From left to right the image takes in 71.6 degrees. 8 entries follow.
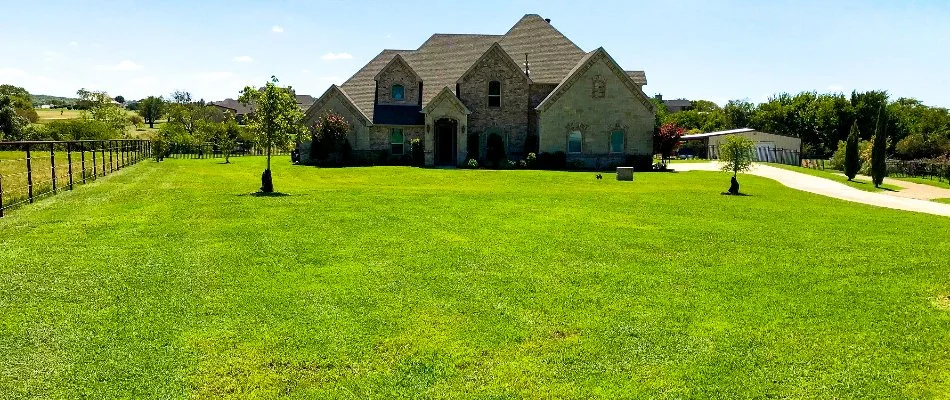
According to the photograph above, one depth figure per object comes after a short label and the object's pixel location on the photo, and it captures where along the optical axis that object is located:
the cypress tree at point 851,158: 42.34
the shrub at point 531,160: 44.28
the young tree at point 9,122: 79.50
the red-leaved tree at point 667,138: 47.62
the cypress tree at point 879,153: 38.41
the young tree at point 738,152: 29.98
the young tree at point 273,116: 24.83
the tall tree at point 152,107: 145.95
